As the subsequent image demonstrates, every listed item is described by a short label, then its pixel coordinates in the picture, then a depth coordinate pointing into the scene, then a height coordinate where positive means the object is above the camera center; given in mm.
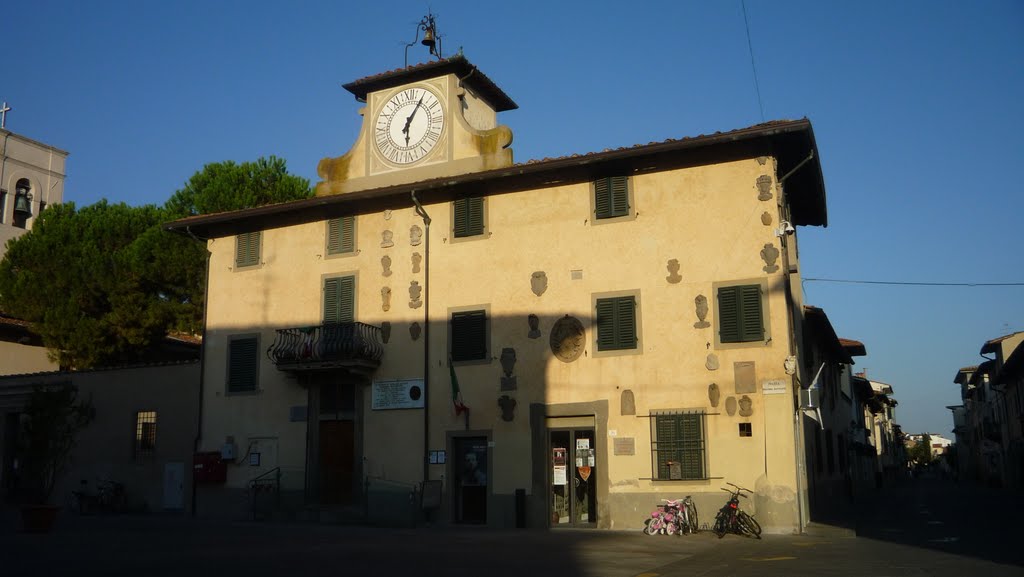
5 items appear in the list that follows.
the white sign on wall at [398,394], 21578 +1199
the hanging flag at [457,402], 20859 +966
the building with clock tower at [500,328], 18688 +2621
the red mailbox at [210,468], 23406 -520
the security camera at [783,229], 18562 +4256
